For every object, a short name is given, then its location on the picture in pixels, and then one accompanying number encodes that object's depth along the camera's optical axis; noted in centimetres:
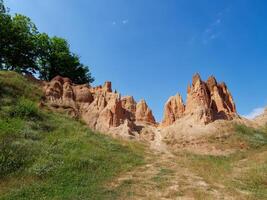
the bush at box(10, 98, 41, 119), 1497
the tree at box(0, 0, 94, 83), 2480
